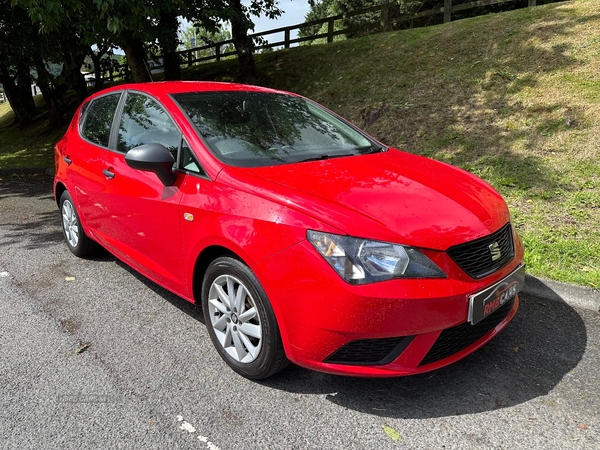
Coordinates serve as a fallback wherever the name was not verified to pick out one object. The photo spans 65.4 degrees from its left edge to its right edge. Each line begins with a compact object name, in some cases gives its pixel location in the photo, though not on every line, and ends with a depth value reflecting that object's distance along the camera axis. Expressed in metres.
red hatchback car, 2.22
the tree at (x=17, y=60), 12.01
